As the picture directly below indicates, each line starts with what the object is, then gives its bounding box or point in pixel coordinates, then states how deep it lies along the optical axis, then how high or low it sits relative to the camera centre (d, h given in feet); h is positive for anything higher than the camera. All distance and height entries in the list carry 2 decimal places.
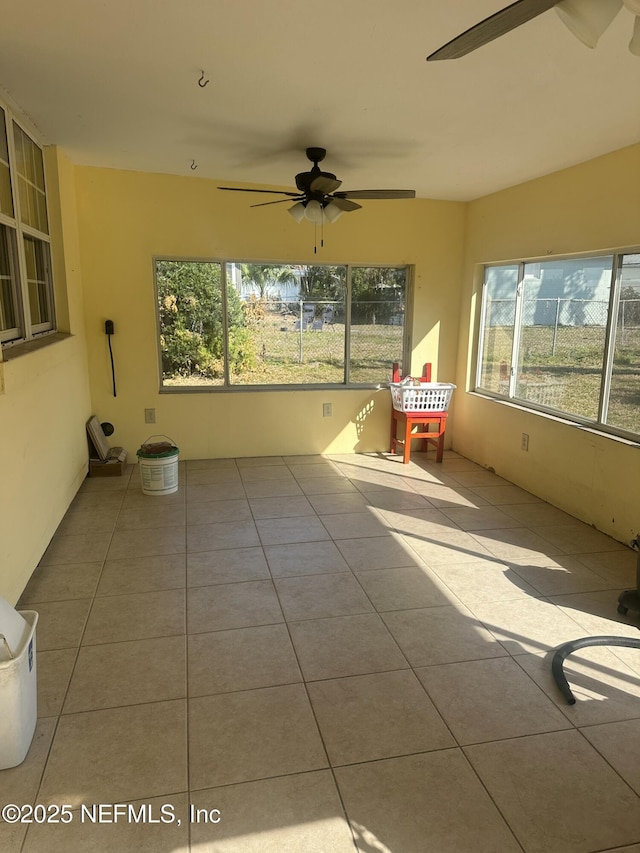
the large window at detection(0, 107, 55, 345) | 10.16 +1.56
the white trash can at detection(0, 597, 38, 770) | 5.63 -3.77
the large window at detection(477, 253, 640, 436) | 11.76 -0.29
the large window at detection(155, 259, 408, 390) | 16.31 -0.07
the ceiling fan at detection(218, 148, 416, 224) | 11.53 +2.66
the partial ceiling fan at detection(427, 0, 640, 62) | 4.53 +2.51
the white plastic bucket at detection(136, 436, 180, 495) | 13.88 -3.71
